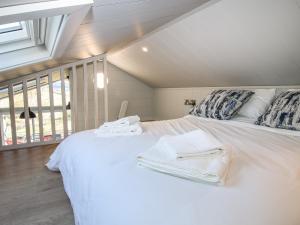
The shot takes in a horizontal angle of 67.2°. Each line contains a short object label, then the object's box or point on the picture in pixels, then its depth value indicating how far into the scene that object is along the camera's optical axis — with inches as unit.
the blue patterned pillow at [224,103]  98.3
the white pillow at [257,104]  95.5
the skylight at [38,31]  49.9
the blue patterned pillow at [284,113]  76.6
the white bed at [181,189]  32.1
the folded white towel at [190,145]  46.9
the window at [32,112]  145.2
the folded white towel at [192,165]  39.8
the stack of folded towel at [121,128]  80.4
